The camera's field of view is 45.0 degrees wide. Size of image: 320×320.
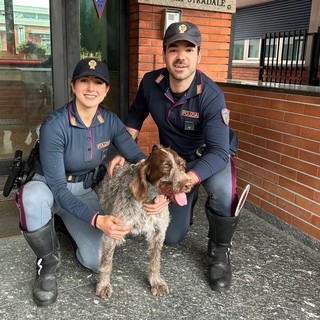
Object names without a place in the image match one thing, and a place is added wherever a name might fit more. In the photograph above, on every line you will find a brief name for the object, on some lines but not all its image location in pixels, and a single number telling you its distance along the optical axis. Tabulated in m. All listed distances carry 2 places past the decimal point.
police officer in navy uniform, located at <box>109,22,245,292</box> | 3.08
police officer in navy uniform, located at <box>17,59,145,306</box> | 2.72
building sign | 4.93
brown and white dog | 2.51
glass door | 4.88
